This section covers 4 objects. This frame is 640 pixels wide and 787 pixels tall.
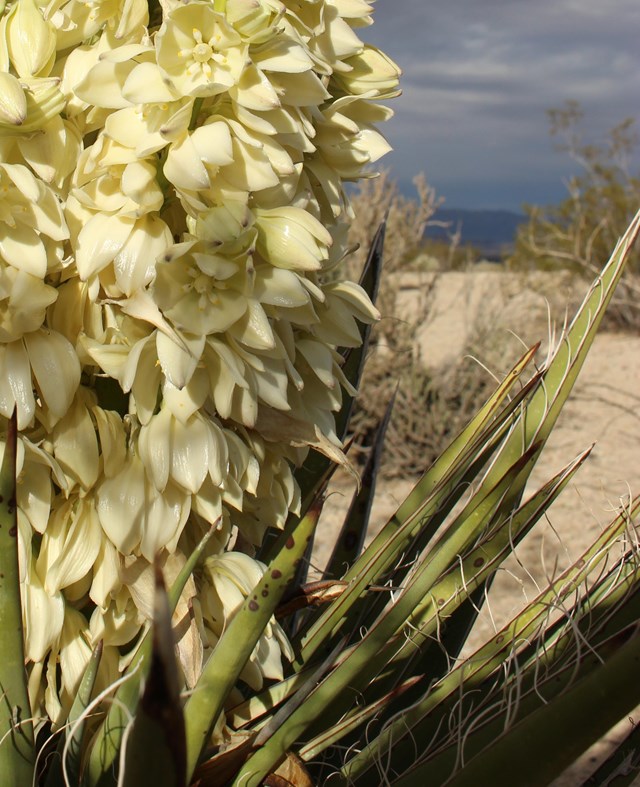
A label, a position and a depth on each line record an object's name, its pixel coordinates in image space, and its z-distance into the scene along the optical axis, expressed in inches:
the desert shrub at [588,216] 289.3
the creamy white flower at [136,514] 25.2
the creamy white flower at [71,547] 25.6
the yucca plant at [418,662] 20.6
